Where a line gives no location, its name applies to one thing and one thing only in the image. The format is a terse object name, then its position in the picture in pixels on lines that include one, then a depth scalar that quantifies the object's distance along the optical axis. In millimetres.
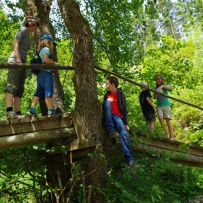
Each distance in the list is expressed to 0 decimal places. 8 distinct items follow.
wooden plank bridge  3555
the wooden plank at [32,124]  3555
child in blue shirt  3971
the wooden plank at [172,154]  4607
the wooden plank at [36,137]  3549
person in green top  5735
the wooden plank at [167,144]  4709
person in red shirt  4036
